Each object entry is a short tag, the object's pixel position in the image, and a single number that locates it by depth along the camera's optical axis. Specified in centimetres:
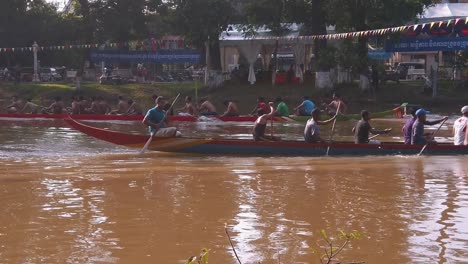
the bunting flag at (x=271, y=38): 1759
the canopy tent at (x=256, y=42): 3113
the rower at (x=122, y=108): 2358
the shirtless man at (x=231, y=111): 2271
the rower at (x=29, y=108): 2500
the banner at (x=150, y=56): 3250
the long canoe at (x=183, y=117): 2214
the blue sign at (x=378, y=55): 2970
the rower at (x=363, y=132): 1539
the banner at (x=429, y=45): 2628
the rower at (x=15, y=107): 2500
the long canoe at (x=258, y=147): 1524
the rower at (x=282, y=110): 2247
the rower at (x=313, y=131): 1541
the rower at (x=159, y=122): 1570
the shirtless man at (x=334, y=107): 2228
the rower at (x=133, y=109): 2331
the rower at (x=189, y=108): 2325
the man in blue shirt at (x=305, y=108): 2295
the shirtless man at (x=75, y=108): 2391
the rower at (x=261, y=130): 1586
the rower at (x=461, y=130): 1515
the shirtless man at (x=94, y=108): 2375
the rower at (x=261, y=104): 2105
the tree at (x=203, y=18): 3027
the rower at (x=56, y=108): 2397
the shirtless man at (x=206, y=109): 2294
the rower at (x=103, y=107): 2380
